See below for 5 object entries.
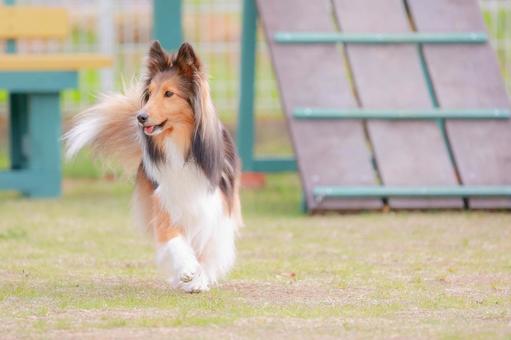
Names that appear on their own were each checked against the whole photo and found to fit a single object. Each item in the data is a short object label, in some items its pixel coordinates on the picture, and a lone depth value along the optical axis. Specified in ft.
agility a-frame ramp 61.57
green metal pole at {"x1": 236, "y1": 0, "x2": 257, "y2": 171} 70.54
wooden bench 68.23
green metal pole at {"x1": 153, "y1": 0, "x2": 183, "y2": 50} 65.41
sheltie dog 40.34
